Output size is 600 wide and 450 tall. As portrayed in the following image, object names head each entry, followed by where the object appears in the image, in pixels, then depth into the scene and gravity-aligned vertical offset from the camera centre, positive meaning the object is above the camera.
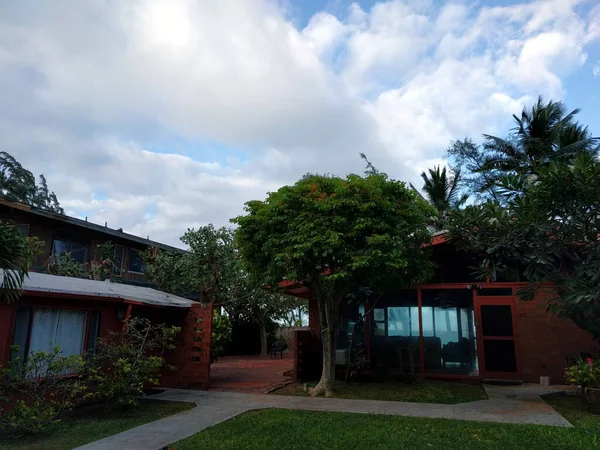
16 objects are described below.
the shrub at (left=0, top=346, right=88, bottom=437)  5.59 -1.03
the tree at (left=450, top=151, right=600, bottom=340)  7.08 +1.80
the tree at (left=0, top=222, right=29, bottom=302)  5.13 +0.78
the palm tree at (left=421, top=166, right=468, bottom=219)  26.06 +8.44
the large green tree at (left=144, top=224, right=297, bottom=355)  14.33 +1.91
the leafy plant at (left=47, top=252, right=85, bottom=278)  13.66 +1.74
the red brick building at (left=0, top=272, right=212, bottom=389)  6.83 +0.06
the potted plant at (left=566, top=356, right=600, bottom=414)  6.93 -0.87
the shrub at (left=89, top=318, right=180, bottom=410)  7.07 -0.79
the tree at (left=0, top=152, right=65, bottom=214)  27.66 +9.04
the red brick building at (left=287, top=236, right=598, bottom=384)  10.10 -0.16
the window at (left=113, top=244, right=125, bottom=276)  19.27 +2.99
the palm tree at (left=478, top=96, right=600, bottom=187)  19.92 +9.25
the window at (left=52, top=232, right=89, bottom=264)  17.38 +3.13
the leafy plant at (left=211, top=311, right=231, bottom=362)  11.92 -0.31
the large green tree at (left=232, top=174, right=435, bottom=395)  7.98 +1.72
